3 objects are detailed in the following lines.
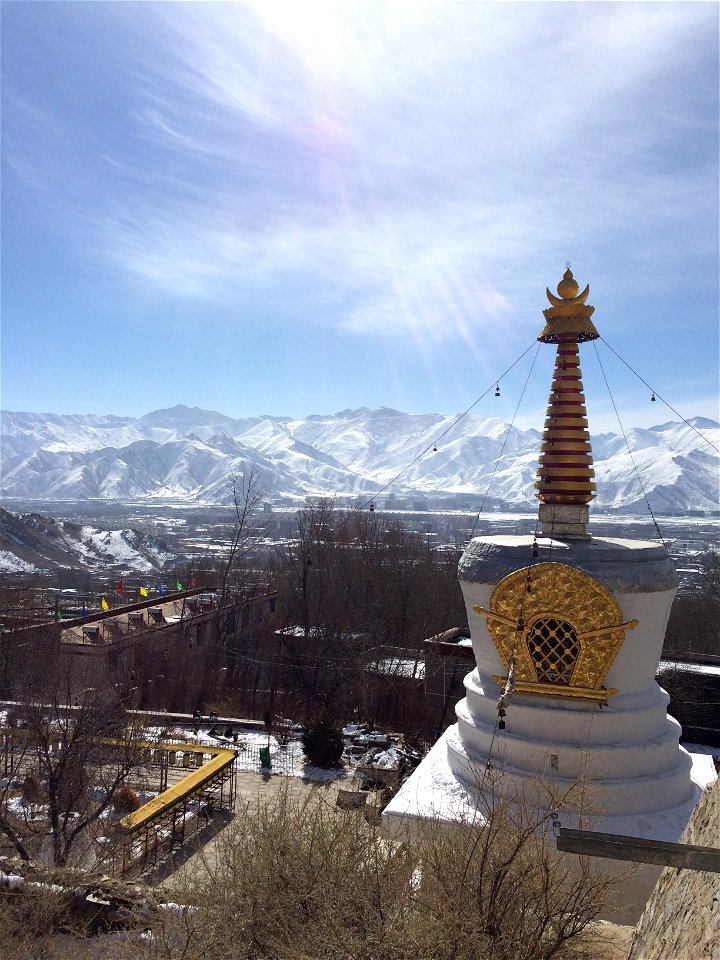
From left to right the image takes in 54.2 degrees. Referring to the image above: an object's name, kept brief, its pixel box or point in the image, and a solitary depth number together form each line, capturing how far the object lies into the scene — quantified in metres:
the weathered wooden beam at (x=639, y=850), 3.05
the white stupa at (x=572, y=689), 9.45
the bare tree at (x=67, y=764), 11.13
